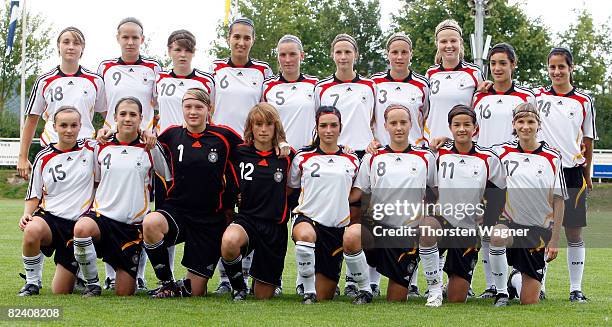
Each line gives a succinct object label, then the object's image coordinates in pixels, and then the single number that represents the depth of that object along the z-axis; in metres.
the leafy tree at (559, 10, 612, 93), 33.12
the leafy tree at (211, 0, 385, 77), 30.05
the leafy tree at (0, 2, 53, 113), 31.61
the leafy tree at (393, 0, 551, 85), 30.42
